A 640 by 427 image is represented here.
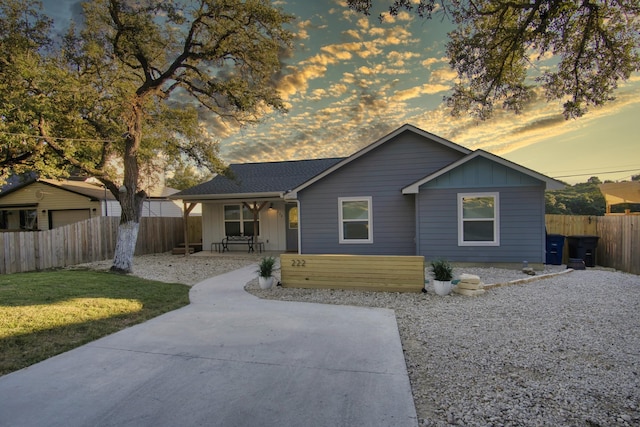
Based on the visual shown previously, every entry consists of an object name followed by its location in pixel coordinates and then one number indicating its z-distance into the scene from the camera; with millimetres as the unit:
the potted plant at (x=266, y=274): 7738
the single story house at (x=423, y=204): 9398
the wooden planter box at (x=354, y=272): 7004
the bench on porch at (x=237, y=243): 14977
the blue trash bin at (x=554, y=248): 10250
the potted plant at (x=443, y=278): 6688
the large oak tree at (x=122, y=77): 9531
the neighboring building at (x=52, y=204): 17609
